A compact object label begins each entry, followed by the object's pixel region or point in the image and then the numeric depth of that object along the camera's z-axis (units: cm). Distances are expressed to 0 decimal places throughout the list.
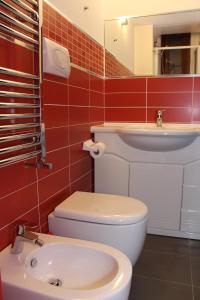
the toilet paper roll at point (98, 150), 187
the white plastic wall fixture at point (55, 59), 127
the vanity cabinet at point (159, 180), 191
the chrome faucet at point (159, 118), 218
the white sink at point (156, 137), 175
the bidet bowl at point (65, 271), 85
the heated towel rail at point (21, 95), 99
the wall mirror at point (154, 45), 212
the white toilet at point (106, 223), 130
